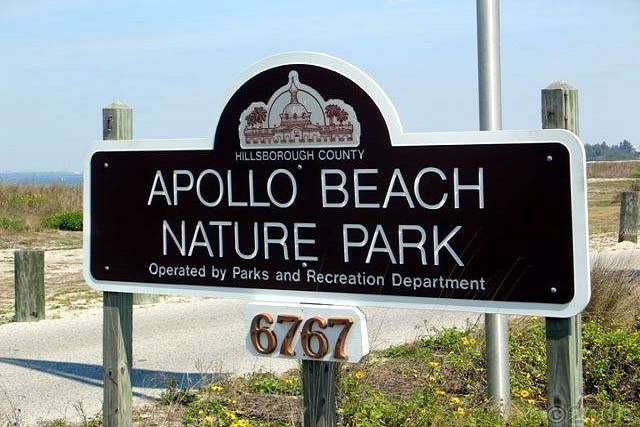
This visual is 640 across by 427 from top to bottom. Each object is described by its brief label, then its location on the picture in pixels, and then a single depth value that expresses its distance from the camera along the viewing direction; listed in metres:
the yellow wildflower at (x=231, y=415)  5.61
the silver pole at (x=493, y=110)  5.60
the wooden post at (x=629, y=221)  20.34
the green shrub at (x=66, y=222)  23.94
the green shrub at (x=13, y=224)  23.25
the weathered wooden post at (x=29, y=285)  10.61
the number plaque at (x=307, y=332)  3.98
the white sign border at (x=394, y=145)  3.49
